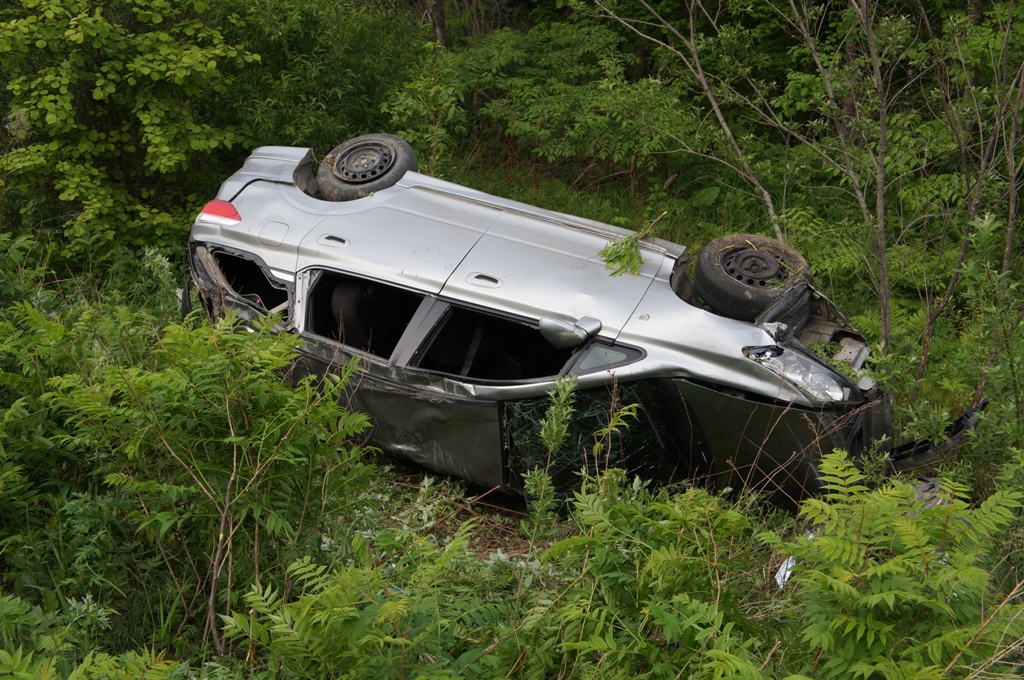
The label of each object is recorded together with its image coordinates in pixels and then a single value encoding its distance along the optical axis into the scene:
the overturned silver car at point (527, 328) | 4.32
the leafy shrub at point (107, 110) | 6.12
